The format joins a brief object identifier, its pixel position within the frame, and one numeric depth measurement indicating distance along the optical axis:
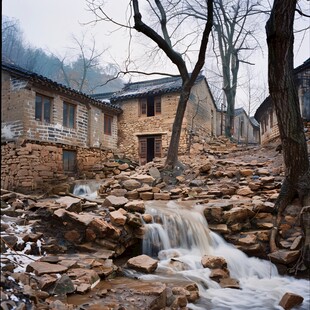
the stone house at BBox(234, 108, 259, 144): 31.36
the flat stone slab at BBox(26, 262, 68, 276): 3.06
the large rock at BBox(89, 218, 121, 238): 4.86
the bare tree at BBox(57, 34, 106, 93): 30.26
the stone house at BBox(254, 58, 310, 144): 14.13
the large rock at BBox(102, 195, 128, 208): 6.15
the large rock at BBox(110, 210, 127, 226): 5.22
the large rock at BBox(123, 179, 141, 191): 9.21
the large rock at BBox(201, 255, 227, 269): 4.82
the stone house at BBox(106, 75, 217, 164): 16.75
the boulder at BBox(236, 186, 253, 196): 8.05
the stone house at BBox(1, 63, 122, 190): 10.52
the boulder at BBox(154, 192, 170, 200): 8.55
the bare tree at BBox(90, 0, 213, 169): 9.20
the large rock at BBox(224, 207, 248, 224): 6.25
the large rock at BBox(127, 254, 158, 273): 4.29
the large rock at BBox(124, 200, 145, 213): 6.04
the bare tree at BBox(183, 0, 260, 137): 21.56
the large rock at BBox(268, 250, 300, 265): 5.18
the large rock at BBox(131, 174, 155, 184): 9.65
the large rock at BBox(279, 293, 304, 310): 3.74
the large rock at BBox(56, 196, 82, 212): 5.48
